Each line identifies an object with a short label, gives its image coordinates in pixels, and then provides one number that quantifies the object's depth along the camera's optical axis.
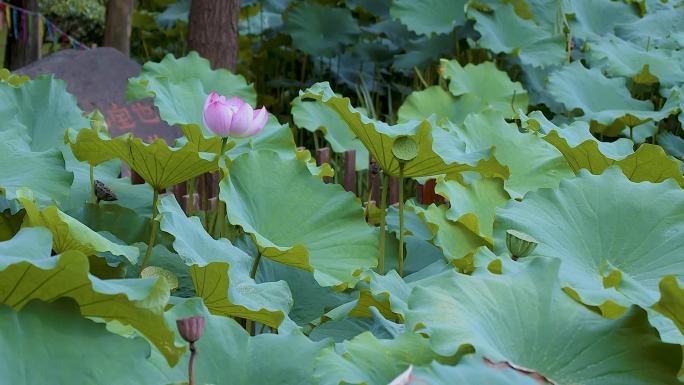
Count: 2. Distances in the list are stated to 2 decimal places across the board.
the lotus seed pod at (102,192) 7.04
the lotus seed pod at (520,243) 6.40
